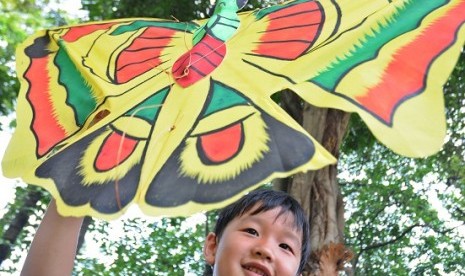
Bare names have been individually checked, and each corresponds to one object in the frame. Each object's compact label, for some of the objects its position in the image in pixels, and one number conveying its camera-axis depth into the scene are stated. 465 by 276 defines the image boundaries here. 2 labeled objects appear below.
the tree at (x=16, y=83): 3.78
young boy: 1.33
